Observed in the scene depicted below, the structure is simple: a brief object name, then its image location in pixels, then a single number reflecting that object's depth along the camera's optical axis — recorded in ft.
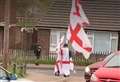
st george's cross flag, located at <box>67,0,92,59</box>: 82.02
